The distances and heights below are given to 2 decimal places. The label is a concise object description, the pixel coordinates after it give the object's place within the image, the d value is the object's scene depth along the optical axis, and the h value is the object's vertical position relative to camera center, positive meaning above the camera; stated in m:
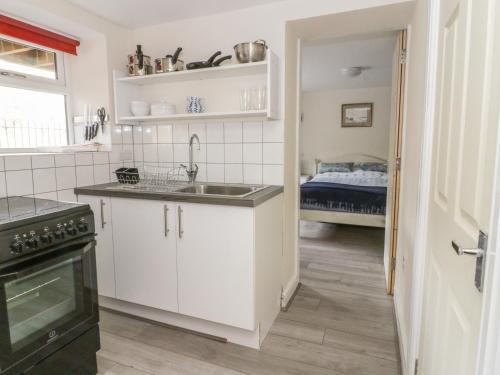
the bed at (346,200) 3.78 -0.65
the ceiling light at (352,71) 4.26 +1.08
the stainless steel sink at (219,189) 2.25 -0.30
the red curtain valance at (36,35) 1.96 +0.78
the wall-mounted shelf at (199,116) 2.07 +0.23
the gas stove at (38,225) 1.24 -0.34
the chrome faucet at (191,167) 2.47 -0.15
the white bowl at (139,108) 2.44 +0.32
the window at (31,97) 2.11 +0.38
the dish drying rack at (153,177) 2.35 -0.24
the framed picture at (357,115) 5.88 +0.64
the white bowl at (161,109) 2.40 +0.30
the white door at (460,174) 0.71 -0.07
